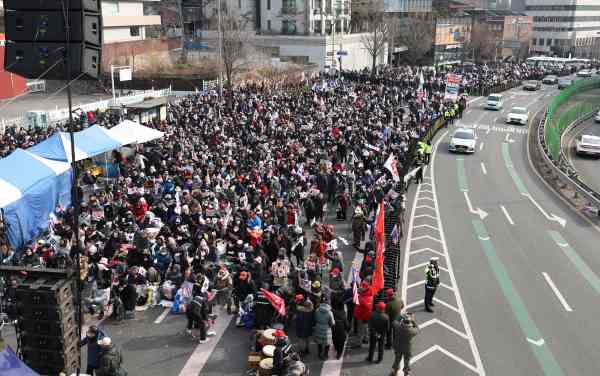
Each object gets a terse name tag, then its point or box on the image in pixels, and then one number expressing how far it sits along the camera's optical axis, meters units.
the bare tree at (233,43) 54.30
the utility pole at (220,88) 37.95
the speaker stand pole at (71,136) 9.92
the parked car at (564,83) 65.00
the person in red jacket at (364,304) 12.64
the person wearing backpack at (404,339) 11.16
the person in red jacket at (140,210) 17.98
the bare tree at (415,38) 89.31
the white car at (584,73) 76.06
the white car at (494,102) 49.62
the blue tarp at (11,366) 8.71
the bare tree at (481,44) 97.44
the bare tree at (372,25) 78.81
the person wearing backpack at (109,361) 10.26
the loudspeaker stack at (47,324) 9.56
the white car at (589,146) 34.59
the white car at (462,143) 32.91
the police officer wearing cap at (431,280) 14.08
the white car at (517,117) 43.22
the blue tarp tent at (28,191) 16.39
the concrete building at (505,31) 104.44
